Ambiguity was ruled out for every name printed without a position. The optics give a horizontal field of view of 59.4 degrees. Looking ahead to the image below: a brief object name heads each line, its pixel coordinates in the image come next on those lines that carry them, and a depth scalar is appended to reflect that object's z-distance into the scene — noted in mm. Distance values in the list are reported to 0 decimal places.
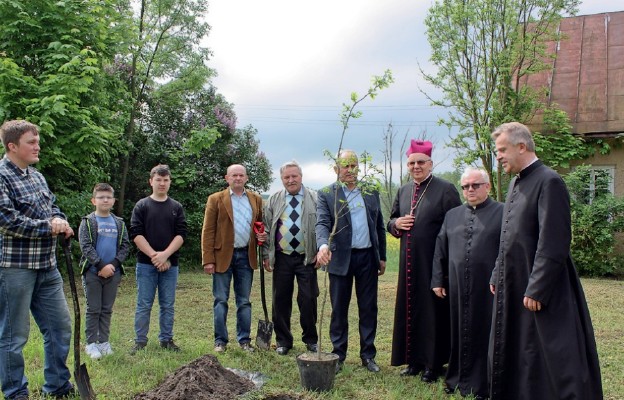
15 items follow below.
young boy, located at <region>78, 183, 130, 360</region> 5617
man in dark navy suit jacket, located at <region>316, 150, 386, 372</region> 5465
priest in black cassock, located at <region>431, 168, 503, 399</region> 4699
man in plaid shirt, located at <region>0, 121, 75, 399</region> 4004
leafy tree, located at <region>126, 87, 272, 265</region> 15672
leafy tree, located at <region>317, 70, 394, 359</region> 4691
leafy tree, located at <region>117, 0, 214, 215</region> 15062
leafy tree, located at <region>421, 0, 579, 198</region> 14594
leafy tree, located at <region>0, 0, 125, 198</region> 9812
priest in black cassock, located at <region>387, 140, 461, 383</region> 5262
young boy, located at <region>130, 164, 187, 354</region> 5848
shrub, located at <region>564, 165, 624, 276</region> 13664
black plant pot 4625
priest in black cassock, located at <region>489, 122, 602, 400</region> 3736
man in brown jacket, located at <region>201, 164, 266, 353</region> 5961
